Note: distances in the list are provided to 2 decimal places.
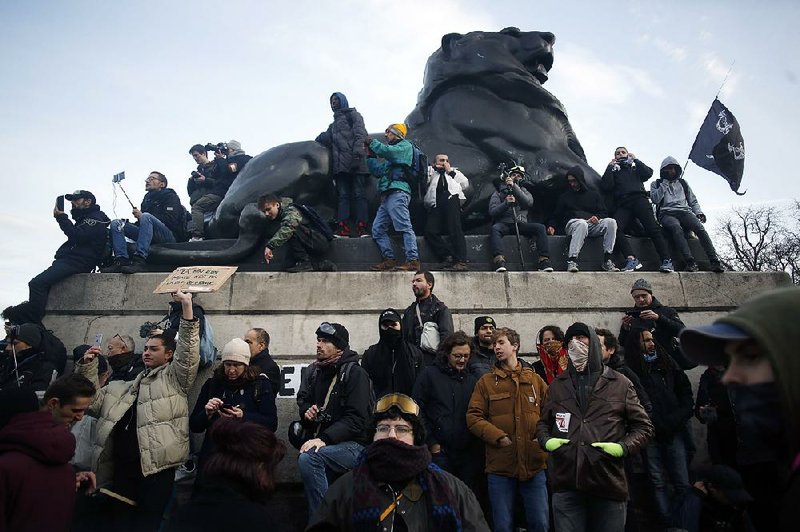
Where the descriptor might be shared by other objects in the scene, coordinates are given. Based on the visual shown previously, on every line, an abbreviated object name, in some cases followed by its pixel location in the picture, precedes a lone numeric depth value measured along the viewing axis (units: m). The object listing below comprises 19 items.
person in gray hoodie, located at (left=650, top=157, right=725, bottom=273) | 8.09
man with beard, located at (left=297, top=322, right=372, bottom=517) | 4.20
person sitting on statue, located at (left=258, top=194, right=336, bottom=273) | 7.49
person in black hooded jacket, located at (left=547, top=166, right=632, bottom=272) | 7.93
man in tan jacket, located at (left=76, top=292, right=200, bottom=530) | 4.36
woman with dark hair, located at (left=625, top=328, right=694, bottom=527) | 5.31
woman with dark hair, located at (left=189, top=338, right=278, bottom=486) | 4.60
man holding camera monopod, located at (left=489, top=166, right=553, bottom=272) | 7.90
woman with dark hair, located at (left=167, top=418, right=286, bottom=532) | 2.17
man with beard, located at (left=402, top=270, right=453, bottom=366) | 5.84
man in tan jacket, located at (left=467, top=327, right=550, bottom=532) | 4.36
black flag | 9.25
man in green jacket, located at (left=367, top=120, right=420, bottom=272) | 7.71
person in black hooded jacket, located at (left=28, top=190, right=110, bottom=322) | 7.41
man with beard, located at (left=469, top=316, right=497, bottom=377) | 5.54
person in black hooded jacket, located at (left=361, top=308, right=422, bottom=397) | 5.20
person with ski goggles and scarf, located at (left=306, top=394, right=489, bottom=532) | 2.80
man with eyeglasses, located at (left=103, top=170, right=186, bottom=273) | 7.95
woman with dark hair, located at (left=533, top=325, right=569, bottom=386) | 5.68
